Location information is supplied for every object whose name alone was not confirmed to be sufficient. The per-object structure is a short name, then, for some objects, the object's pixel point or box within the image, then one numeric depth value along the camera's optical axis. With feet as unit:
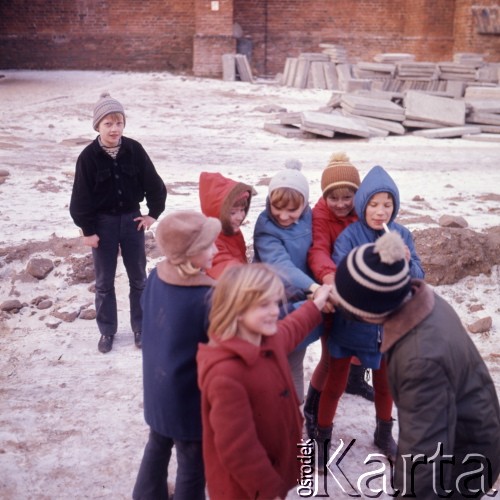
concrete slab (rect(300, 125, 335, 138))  36.29
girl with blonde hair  6.72
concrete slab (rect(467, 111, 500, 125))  38.78
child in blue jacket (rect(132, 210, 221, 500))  8.00
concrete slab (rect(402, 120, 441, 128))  38.96
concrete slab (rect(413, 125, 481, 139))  37.76
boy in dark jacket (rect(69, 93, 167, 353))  13.19
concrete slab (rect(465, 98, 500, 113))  39.11
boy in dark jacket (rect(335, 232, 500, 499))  6.80
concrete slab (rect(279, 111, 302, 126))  38.44
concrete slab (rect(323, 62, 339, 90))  57.88
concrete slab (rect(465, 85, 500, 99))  44.32
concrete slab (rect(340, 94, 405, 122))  39.24
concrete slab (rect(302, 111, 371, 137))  36.24
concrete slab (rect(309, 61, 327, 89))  58.70
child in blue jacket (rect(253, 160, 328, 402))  10.09
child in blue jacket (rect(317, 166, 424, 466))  9.93
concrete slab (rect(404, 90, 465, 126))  38.60
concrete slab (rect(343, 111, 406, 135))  38.52
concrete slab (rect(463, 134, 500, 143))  37.04
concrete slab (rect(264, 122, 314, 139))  37.01
